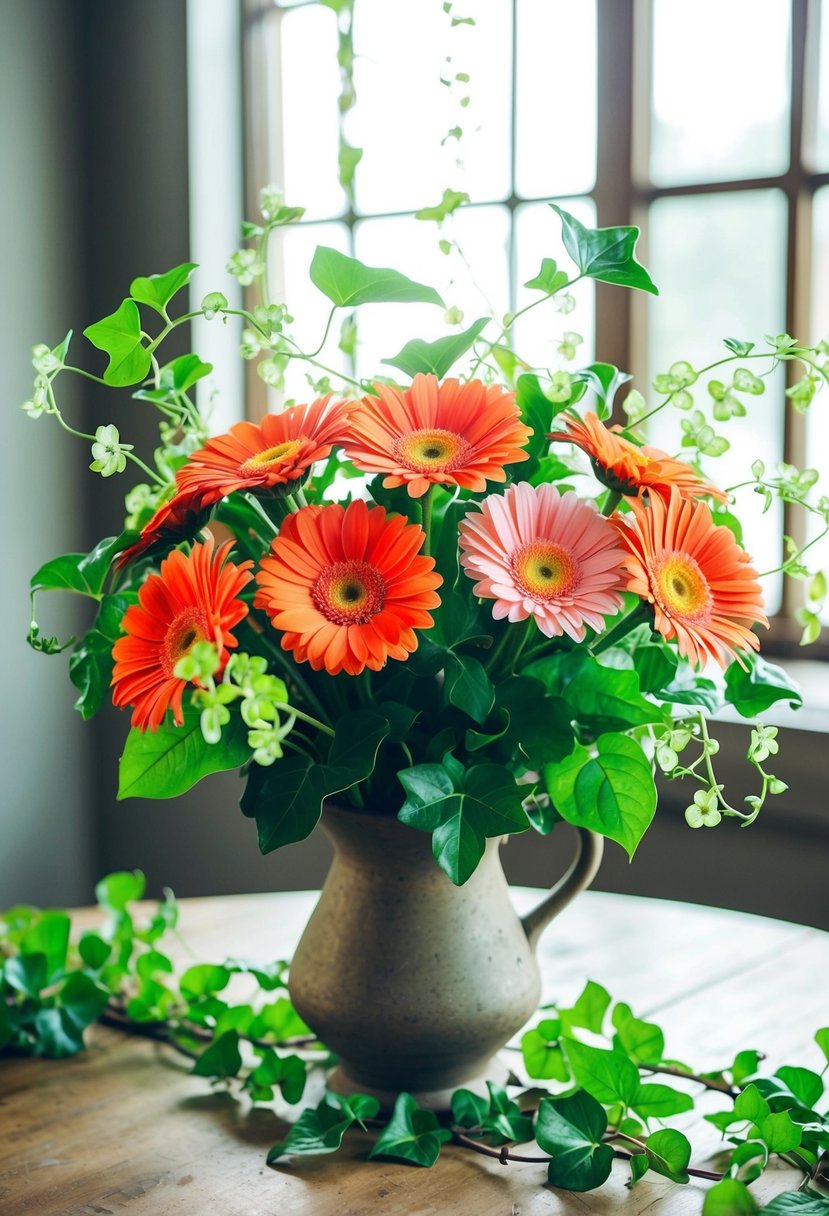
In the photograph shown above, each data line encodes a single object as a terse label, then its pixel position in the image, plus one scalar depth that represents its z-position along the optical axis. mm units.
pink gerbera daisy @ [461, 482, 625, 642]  634
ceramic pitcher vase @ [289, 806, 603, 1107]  744
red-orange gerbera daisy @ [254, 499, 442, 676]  618
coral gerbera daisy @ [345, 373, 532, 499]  650
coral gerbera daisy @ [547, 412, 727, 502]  683
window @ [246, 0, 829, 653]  1851
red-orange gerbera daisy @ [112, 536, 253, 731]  615
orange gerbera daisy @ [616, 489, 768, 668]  643
